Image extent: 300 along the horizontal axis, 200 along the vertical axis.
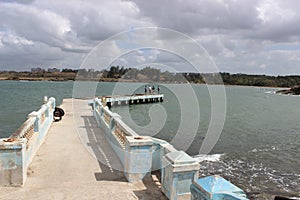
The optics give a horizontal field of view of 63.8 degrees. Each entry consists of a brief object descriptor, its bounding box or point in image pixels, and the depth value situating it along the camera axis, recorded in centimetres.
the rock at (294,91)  7541
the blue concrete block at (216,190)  286
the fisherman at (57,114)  1110
